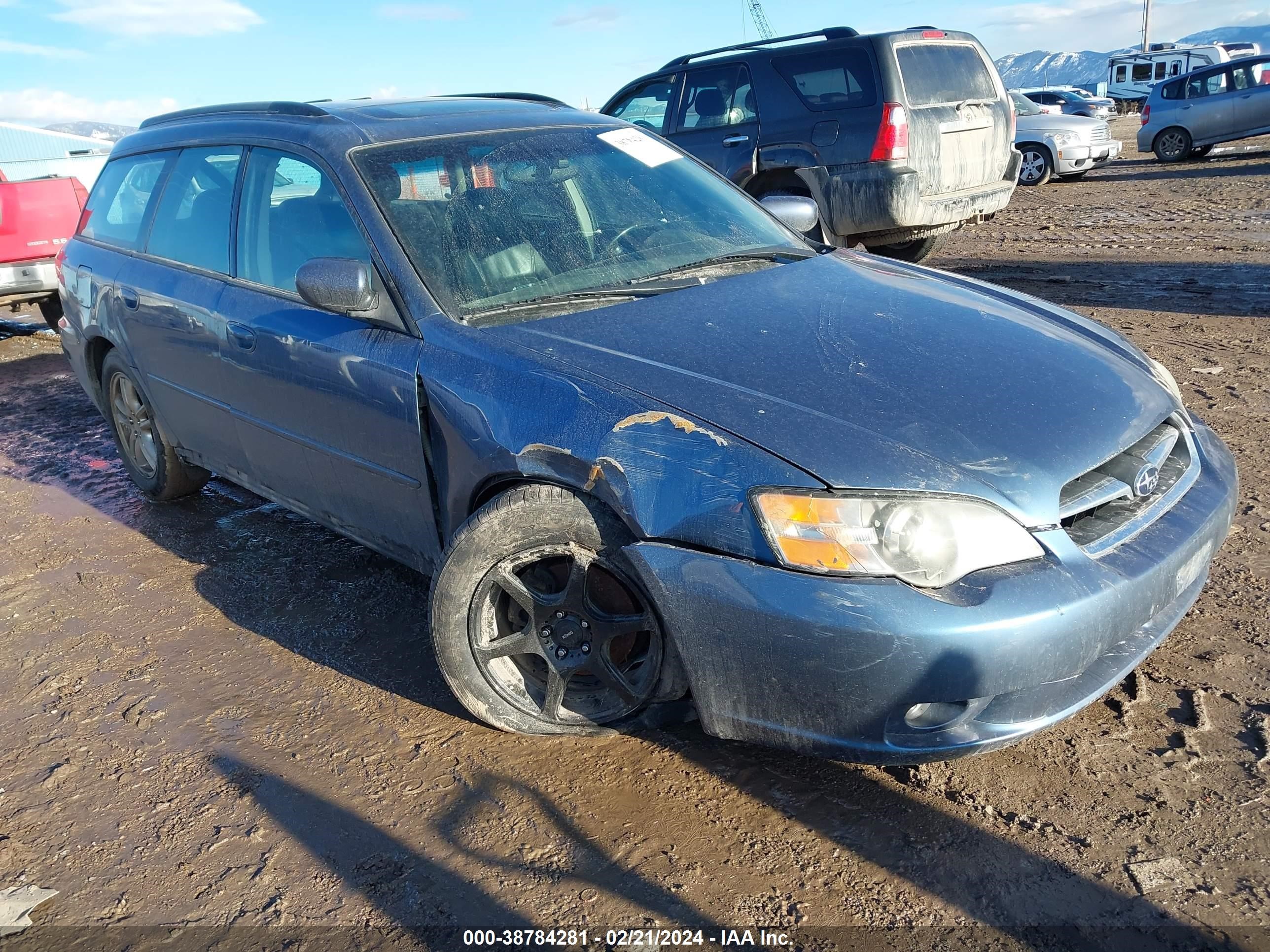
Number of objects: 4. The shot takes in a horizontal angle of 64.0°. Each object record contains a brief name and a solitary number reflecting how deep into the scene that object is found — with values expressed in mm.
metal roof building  41625
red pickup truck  8406
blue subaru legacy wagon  2184
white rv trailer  39125
